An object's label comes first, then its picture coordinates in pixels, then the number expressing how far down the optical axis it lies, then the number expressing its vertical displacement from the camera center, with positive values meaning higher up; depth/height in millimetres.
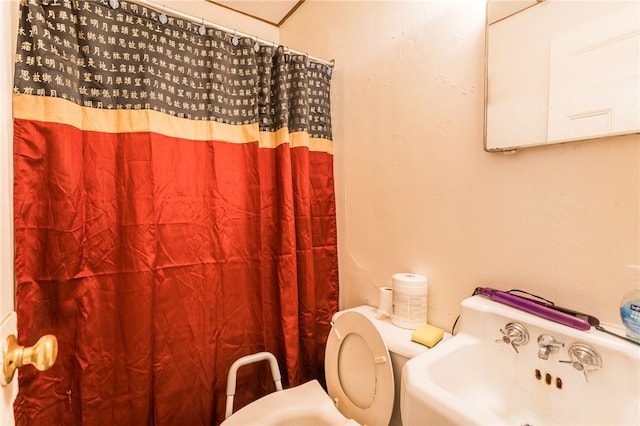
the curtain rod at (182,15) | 1026 +724
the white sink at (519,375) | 564 -366
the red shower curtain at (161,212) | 899 -13
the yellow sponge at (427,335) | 912 -406
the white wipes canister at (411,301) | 1020 -328
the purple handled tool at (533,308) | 657 -248
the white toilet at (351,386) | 949 -644
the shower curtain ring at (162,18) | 1067 +705
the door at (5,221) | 462 -26
